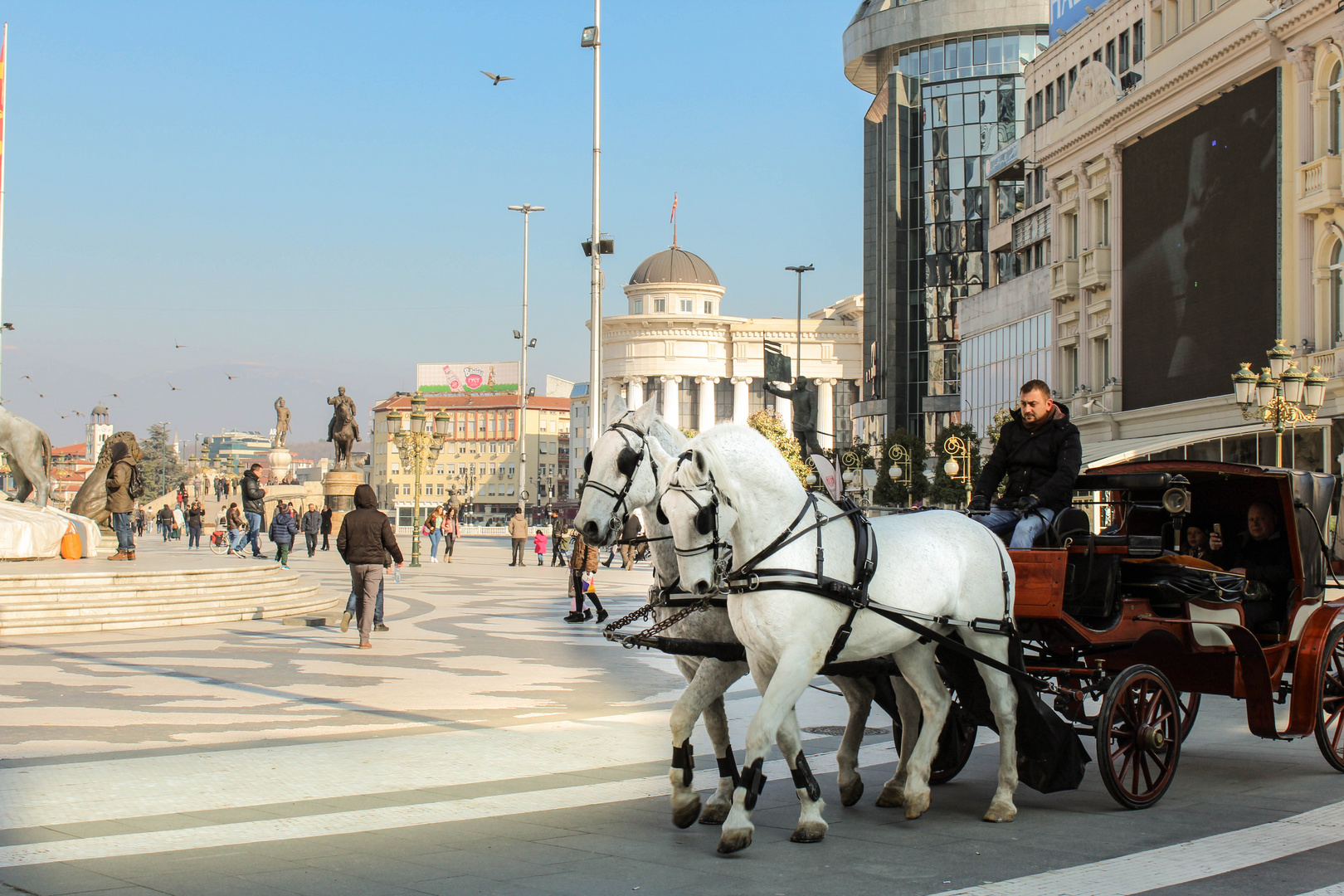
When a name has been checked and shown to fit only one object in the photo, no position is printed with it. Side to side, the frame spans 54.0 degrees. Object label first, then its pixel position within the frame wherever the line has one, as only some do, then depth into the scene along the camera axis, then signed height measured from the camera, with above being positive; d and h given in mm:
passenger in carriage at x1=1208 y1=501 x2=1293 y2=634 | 8836 -486
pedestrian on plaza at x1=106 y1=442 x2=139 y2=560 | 21594 -211
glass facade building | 85438 +19310
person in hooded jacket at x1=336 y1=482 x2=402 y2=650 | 14961 -711
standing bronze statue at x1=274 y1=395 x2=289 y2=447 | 60188 +3066
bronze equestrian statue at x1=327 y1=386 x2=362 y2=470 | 47469 +2194
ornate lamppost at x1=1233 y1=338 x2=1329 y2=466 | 22172 +1723
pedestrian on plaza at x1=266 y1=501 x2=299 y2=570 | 28953 -1060
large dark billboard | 35250 +7017
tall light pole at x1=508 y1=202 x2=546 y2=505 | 55531 +4452
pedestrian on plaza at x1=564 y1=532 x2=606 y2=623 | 19375 -1338
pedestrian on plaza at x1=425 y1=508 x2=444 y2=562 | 39719 -1429
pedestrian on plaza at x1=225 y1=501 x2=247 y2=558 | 36281 -1106
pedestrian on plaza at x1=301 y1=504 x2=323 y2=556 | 41406 -1428
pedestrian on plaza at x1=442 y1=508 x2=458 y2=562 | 41156 -1493
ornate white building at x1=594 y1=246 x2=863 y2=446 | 122875 +13239
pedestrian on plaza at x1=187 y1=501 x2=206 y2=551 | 47800 -1509
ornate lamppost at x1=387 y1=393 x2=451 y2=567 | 36438 +1497
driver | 7918 +132
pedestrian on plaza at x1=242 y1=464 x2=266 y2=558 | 31250 -412
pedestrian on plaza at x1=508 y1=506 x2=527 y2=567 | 38094 -1274
